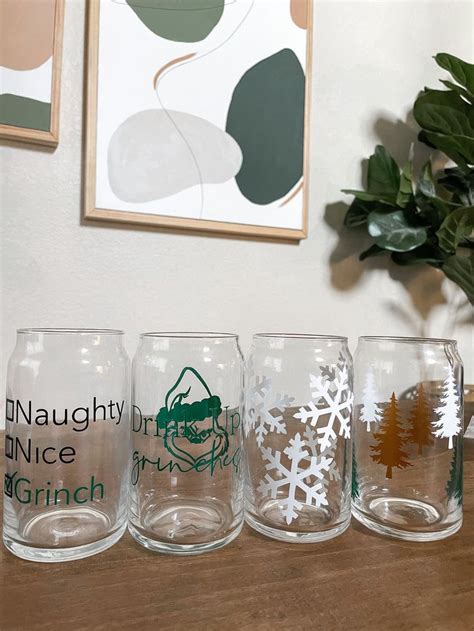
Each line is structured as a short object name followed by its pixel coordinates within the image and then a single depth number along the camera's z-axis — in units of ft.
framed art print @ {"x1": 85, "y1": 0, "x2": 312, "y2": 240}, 3.18
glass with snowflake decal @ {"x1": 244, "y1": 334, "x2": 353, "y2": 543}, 1.38
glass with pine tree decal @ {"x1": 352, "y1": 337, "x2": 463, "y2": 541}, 1.42
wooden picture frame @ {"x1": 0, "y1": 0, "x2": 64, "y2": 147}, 3.02
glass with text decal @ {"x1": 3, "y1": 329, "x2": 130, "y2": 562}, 1.25
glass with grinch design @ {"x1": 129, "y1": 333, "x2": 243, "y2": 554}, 1.30
